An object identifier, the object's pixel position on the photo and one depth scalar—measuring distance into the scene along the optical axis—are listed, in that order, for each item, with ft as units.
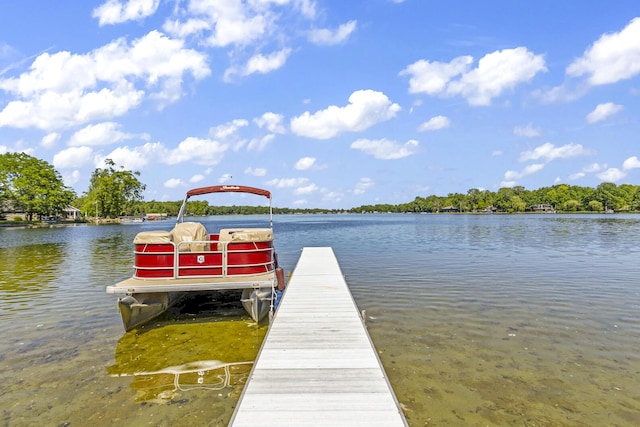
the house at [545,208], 597.11
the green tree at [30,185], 241.55
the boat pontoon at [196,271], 30.25
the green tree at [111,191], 312.29
